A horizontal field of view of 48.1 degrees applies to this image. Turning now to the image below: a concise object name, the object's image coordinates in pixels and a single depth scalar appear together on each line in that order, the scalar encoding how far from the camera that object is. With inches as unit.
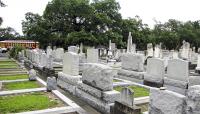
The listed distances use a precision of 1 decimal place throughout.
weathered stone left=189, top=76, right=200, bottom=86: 350.3
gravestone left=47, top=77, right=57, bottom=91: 381.9
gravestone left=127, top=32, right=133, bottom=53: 785.9
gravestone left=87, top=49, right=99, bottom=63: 644.7
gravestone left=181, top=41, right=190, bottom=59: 991.6
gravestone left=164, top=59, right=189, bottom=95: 376.5
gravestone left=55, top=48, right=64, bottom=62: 889.0
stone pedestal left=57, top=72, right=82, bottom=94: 393.5
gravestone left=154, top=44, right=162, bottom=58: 1024.7
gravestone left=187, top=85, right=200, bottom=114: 185.5
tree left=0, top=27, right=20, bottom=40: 3174.2
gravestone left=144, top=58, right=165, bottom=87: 422.3
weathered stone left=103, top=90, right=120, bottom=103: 290.4
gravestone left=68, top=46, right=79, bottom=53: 760.0
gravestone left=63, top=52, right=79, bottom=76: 416.2
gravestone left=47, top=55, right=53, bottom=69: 596.0
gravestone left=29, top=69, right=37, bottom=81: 477.1
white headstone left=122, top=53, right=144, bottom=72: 484.4
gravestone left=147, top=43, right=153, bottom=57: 1058.8
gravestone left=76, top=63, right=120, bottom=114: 292.7
